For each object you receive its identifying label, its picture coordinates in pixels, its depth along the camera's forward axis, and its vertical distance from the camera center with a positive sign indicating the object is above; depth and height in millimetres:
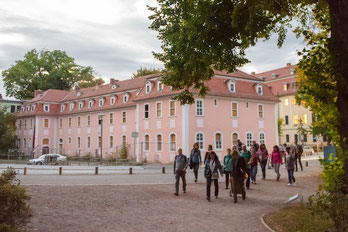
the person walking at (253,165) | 16359 -863
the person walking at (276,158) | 17250 -574
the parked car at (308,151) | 47003 -669
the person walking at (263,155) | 18016 -432
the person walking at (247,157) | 14647 -438
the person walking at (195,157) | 16656 -452
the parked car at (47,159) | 38469 -1051
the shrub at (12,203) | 6215 -971
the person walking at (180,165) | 13070 -647
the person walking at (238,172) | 11625 -839
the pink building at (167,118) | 33938 +3227
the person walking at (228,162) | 13906 -596
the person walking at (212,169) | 11953 -742
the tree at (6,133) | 48719 +2444
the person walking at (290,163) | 15305 -733
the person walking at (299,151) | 23308 -327
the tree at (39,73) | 64812 +14324
